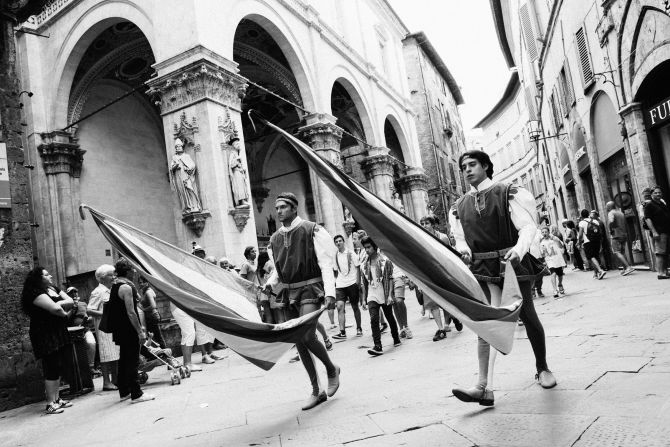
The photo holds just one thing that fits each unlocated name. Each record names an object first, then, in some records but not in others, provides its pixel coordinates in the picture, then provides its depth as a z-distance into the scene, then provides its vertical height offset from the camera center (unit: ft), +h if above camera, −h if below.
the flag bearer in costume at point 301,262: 15.03 +0.45
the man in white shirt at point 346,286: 29.22 -0.94
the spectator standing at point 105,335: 22.82 -1.29
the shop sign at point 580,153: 52.26 +8.56
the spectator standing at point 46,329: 19.80 -0.50
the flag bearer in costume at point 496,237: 11.69 +0.22
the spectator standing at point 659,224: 30.73 -0.13
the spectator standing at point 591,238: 39.24 -0.47
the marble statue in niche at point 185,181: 39.60 +8.92
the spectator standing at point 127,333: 19.31 -1.09
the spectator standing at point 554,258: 33.06 -1.32
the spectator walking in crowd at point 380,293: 22.42 -1.26
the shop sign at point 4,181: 22.90 +6.43
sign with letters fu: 32.86 +7.18
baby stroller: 22.59 -3.13
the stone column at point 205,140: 39.75 +12.11
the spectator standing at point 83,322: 26.25 -0.53
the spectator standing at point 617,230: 37.29 -0.15
